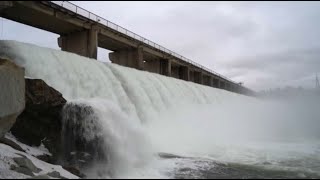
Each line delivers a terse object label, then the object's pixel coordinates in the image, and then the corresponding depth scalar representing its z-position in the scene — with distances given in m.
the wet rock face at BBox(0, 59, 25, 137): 8.61
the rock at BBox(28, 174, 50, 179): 6.56
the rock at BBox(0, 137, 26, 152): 8.57
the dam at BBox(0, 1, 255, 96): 15.57
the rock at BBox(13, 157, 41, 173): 7.41
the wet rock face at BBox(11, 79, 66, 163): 9.29
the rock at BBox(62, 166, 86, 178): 7.48
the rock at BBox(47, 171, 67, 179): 6.92
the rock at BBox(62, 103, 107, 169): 8.41
